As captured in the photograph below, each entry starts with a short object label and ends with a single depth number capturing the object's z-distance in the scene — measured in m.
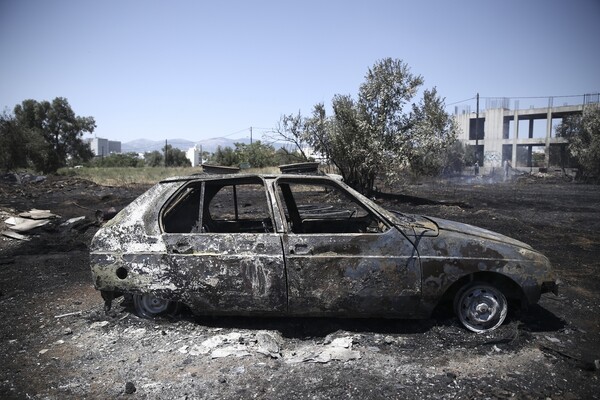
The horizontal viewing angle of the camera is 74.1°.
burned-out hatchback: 3.75
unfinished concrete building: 52.69
